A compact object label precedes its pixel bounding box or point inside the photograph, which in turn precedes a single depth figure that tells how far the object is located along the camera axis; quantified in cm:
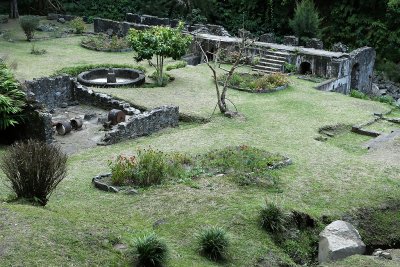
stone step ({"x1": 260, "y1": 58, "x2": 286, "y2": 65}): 2853
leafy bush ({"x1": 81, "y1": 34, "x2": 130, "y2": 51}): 3253
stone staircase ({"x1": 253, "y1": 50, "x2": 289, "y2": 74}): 2822
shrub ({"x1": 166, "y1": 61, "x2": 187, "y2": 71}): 2855
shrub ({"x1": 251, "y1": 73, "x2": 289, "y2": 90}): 2498
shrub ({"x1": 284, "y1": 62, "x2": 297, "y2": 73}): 2830
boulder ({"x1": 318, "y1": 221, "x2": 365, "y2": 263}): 1084
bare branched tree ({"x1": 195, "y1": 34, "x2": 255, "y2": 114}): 2082
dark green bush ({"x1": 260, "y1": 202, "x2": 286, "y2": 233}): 1170
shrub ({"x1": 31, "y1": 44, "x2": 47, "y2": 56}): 3065
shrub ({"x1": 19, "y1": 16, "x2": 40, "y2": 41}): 3385
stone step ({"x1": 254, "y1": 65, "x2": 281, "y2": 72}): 2817
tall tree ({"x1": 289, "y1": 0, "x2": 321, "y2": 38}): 3409
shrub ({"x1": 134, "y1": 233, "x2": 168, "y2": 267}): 953
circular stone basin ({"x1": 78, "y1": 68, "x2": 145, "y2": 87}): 2494
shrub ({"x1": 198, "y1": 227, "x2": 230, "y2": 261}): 1030
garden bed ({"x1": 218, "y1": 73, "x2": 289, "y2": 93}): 2492
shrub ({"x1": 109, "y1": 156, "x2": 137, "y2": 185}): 1380
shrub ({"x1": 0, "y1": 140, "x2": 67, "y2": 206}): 1129
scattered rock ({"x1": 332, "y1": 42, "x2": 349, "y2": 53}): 3014
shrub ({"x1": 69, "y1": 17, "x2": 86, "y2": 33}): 3703
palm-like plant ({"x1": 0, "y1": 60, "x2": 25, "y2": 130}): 1747
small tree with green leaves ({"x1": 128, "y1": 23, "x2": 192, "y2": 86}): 2489
